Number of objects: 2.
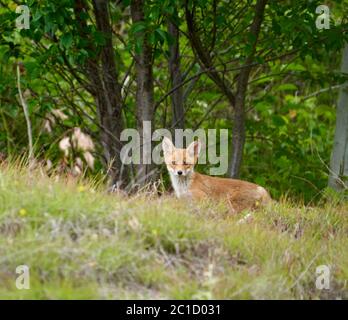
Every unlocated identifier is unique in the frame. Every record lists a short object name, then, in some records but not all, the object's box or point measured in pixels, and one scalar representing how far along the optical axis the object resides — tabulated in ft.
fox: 56.49
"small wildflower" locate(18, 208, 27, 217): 37.06
